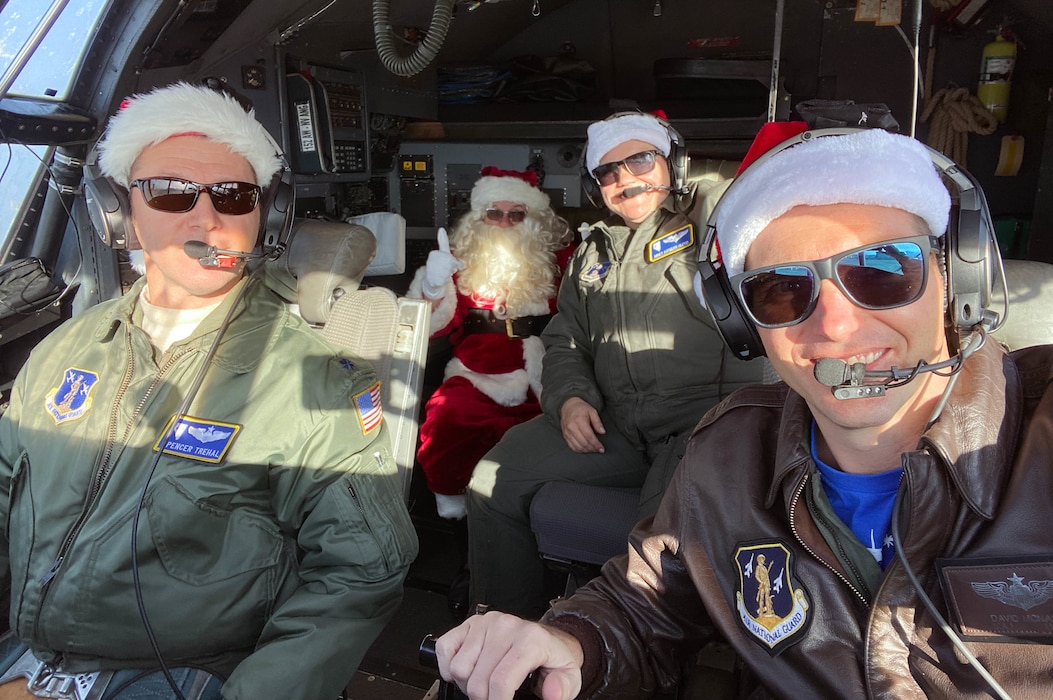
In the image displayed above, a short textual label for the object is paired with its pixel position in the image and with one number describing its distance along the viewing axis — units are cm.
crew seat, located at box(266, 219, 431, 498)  173
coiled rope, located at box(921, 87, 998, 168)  290
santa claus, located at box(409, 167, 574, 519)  269
